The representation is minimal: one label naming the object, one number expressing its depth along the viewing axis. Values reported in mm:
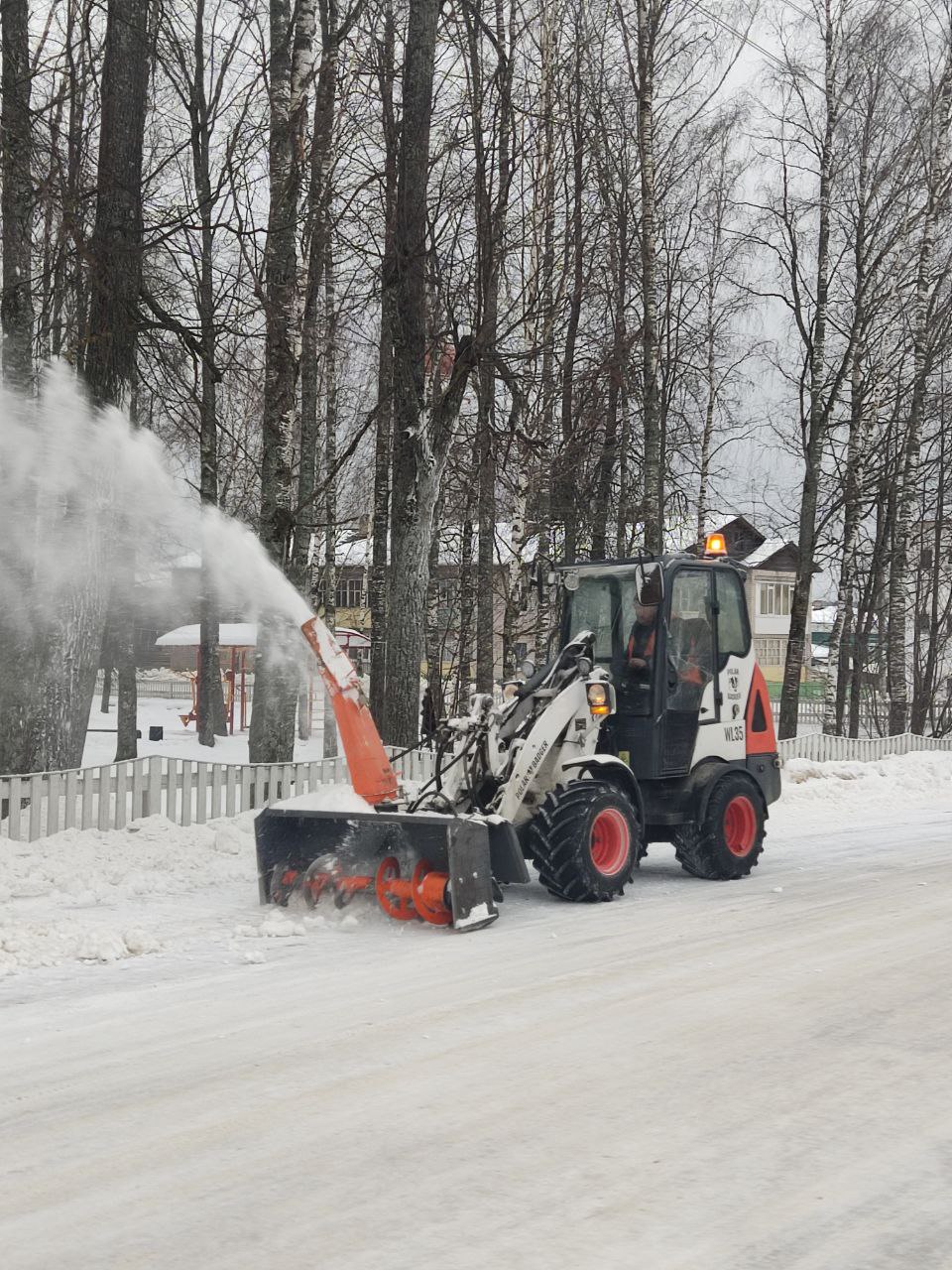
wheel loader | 8625
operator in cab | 10344
